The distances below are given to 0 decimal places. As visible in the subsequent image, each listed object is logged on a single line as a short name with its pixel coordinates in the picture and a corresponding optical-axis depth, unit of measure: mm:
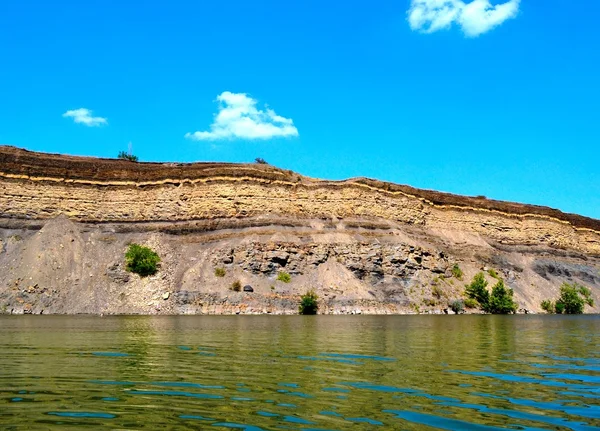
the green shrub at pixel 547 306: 82438
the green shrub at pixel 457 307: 72000
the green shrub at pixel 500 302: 74625
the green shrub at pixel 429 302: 71250
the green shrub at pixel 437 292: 73562
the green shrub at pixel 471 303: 74688
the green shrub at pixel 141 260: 70312
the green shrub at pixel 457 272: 81062
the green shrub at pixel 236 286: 66812
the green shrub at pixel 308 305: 64188
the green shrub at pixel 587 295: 90062
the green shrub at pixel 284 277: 70181
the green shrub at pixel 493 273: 84688
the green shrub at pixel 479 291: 75500
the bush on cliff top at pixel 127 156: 105869
